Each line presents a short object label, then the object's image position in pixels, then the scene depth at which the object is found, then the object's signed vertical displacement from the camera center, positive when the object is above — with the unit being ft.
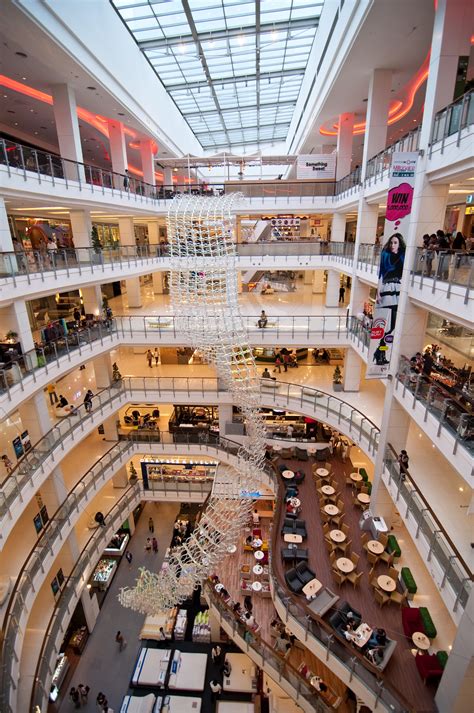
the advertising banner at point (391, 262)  29.48 -2.69
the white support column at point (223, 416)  59.06 -27.18
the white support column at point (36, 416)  38.91 -17.73
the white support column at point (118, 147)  60.18 +12.44
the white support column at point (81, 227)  49.57 +0.56
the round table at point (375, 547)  34.50 -27.11
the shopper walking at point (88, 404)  46.73 -19.62
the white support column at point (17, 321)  35.09 -7.70
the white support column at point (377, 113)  43.16 +12.45
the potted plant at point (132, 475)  58.81 -35.76
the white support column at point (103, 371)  56.70 -19.65
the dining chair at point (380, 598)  30.81 -27.97
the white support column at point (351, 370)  52.95 -18.53
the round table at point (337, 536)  36.84 -27.89
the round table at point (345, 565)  32.99 -27.37
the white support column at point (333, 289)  66.18 -9.96
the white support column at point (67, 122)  43.88 +12.07
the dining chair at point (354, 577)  32.73 -28.05
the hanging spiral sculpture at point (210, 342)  25.90 -8.49
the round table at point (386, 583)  30.91 -27.09
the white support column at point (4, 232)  32.76 +0.05
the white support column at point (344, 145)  59.67 +12.52
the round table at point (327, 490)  43.75 -28.10
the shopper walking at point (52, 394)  52.95 -21.36
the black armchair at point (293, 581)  32.71 -28.52
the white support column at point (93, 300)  55.06 -9.25
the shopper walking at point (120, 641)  44.23 -44.41
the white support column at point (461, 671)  20.47 -23.38
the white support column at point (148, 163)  71.05 +11.74
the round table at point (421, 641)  26.53 -26.93
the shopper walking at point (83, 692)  38.52 -43.42
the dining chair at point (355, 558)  34.71 -28.14
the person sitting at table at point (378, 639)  27.12 -27.39
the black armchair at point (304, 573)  33.59 -28.60
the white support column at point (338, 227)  66.44 +0.15
